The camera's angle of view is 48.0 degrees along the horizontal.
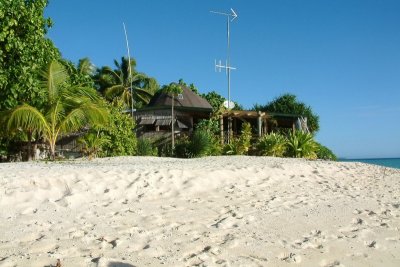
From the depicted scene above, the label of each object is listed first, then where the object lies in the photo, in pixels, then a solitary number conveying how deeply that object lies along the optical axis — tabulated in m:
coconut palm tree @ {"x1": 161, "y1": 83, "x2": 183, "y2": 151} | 20.62
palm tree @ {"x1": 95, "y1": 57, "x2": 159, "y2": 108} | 36.53
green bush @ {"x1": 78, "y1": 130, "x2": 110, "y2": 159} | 15.31
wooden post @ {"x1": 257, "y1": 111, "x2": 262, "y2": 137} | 21.67
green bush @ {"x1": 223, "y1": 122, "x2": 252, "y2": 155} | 18.74
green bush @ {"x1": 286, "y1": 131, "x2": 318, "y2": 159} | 18.62
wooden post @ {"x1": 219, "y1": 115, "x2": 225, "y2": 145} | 21.17
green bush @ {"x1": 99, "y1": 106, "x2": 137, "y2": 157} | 17.12
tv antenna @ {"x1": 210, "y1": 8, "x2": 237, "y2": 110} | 25.10
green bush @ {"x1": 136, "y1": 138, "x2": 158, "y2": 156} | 18.64
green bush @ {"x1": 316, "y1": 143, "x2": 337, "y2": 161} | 21.74
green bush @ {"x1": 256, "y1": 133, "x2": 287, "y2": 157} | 18.36
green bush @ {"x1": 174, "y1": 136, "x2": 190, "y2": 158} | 18.47
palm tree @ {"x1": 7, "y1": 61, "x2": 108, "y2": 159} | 12.90
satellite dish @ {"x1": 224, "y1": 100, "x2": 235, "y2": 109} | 23.15
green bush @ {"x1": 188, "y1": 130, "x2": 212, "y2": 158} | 17.94
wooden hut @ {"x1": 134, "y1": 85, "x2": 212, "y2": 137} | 22.44
